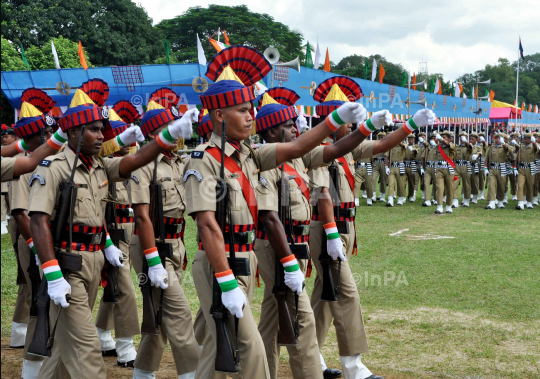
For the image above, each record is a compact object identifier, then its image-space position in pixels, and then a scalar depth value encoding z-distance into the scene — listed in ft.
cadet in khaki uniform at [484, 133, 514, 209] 55.01
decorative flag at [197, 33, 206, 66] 52.50
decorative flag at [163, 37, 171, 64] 56.46
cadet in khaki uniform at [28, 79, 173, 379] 12.23
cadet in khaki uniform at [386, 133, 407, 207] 56.61
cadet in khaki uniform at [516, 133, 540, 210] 54.85
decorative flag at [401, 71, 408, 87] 102.28
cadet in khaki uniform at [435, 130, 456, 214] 51.67
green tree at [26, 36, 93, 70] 85.18
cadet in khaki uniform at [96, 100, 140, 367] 17.53
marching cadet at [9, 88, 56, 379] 15.51
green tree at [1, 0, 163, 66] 100.42
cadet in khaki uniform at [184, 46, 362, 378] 11.08
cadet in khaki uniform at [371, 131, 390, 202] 60.29
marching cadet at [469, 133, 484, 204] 57.11
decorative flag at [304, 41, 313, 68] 66.74
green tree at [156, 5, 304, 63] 141.38
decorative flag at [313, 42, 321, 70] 65.05
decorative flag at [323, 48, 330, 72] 68.54
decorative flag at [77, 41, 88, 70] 46.58
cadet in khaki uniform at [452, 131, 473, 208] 56.49
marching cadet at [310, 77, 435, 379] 15.52
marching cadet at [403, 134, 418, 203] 59.21
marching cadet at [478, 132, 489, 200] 58.62
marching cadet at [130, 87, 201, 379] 14.94
